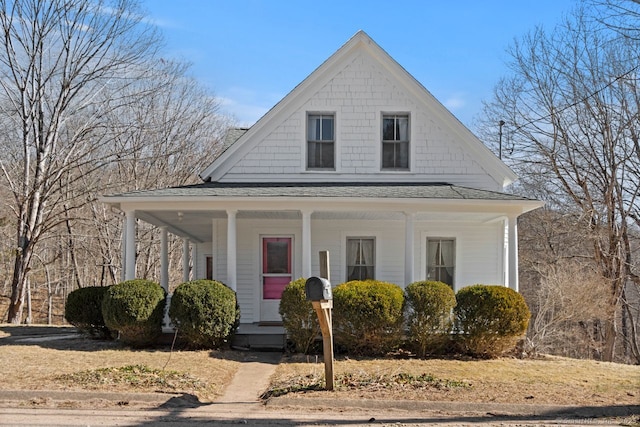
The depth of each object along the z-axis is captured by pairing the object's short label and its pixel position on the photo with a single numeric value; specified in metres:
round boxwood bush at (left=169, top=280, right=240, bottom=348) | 12.79
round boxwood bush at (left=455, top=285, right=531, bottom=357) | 12.84
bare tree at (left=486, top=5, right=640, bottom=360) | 24.20
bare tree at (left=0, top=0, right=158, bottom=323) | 20.75
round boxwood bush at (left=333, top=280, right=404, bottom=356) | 12.68
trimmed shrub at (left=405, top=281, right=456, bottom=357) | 12.95
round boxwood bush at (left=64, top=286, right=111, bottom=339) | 14.46
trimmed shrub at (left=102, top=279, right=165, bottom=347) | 12.92
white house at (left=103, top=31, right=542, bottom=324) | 16.20
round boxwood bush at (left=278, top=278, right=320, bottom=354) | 12.89
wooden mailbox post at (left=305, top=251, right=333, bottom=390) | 8.84
